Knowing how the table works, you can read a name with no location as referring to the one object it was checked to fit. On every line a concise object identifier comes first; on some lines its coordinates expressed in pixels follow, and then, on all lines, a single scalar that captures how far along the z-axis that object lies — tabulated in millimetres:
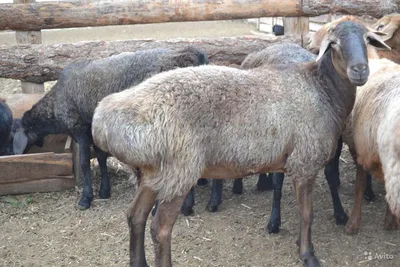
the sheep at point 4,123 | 6613
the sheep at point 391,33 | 6309
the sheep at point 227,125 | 4184
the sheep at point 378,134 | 4188
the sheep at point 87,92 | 5965
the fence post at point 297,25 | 7746
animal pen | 7148
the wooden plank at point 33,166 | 6333
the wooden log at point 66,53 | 7105
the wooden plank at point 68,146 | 6676
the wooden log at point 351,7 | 7629
